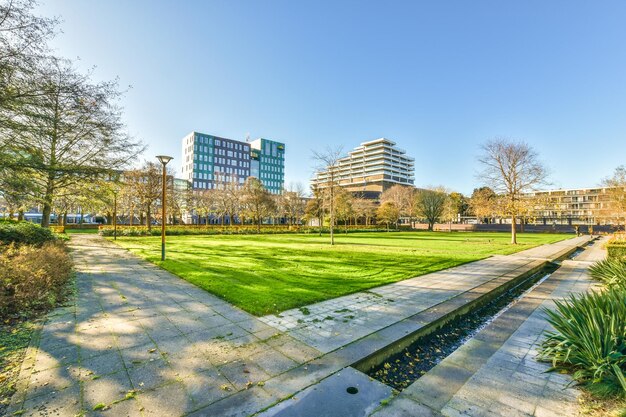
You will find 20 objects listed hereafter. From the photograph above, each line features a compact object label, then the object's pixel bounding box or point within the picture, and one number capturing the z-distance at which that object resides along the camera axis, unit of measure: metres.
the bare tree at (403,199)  57.87
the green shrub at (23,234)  11.29
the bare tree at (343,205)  44.34
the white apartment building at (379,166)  109.62
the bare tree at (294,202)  55.31
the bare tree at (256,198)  40.72
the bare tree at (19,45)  7.63
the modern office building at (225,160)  96.38
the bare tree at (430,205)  56.94
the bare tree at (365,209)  53.66
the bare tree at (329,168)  22.83
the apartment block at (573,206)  87.62
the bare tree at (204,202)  50.78
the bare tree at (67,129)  8.86
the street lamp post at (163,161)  12.53
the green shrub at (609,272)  6.98
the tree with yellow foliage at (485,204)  28.12
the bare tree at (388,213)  54.72
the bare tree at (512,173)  26.41
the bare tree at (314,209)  47.79
